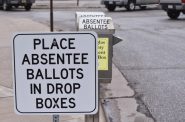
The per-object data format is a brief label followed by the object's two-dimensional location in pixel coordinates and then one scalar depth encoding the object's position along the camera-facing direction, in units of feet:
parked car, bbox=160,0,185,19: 78.54
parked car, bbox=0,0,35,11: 112.06
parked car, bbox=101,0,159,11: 102.53
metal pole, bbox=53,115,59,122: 12.86
